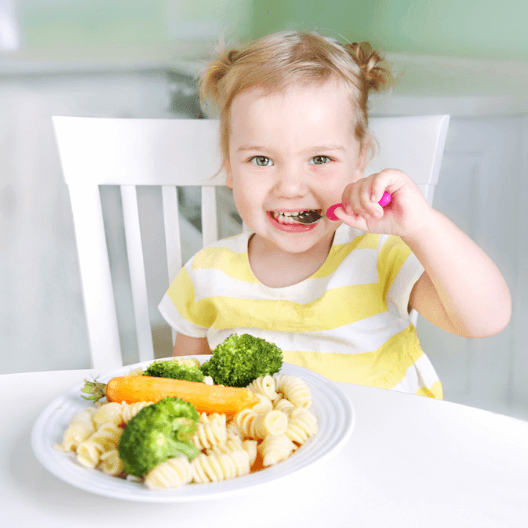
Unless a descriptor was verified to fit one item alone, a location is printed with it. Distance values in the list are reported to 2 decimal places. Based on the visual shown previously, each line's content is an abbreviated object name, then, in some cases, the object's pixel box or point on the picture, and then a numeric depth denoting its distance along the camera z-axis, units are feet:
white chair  3.43
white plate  1.39
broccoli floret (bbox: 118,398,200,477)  1.44
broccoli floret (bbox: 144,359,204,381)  1.95
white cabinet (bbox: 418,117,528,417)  4.02
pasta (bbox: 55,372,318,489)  1.47
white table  1.47
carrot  1.84
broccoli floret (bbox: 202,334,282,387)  2.08
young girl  3.02
